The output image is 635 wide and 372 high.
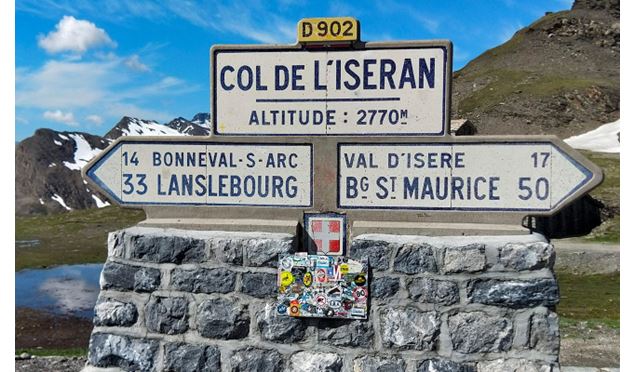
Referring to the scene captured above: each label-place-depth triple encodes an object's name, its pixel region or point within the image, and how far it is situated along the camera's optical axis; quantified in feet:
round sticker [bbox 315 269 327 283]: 11.96
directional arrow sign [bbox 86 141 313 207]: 12.31
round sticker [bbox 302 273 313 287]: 11.88
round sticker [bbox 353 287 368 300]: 11.55
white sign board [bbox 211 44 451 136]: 11.82
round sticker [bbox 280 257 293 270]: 11.91
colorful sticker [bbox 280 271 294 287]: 11.89
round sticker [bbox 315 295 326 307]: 11.82
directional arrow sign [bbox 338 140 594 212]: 11.27
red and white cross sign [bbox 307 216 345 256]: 12.14
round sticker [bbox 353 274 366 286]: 11.56
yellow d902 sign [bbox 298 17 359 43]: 11.87
